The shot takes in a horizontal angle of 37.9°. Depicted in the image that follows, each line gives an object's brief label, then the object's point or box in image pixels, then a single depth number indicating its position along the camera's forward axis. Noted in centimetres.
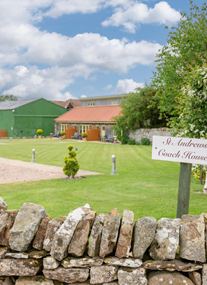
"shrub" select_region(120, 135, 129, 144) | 4125
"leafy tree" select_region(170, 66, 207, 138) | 1030
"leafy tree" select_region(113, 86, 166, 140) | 3984
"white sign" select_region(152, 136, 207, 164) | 482
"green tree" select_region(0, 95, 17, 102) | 10055
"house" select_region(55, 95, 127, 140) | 4621
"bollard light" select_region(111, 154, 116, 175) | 1564
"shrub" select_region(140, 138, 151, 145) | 3916
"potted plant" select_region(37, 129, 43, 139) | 5636
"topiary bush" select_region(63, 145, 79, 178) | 1445
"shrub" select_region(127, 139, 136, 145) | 4046
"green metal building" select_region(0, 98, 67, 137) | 5691
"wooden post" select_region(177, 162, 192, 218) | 519
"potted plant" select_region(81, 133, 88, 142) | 4653
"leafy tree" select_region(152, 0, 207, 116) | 1653
